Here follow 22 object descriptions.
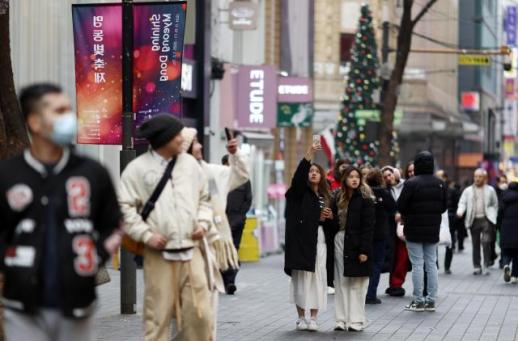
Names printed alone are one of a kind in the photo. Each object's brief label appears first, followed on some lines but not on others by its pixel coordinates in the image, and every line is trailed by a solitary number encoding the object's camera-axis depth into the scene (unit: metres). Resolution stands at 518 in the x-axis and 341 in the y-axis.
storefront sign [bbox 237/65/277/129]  32.09
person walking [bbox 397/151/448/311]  16.83
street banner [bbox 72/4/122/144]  15.61
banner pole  15.35
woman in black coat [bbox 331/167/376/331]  14.66
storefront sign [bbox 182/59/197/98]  27.52
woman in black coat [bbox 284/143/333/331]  14.48
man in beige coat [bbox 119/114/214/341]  9.28
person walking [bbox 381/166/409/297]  19.42
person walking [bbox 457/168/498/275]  25.20
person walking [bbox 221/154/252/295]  19.33
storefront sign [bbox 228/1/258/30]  31.00
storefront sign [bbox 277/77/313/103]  34.19
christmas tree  47.09
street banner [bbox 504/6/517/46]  111.00
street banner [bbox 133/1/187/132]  15.56
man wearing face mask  6.70
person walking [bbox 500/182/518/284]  22.78
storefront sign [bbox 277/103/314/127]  34.53
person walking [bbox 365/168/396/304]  17.92
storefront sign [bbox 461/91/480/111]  89.69
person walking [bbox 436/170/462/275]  25.24
